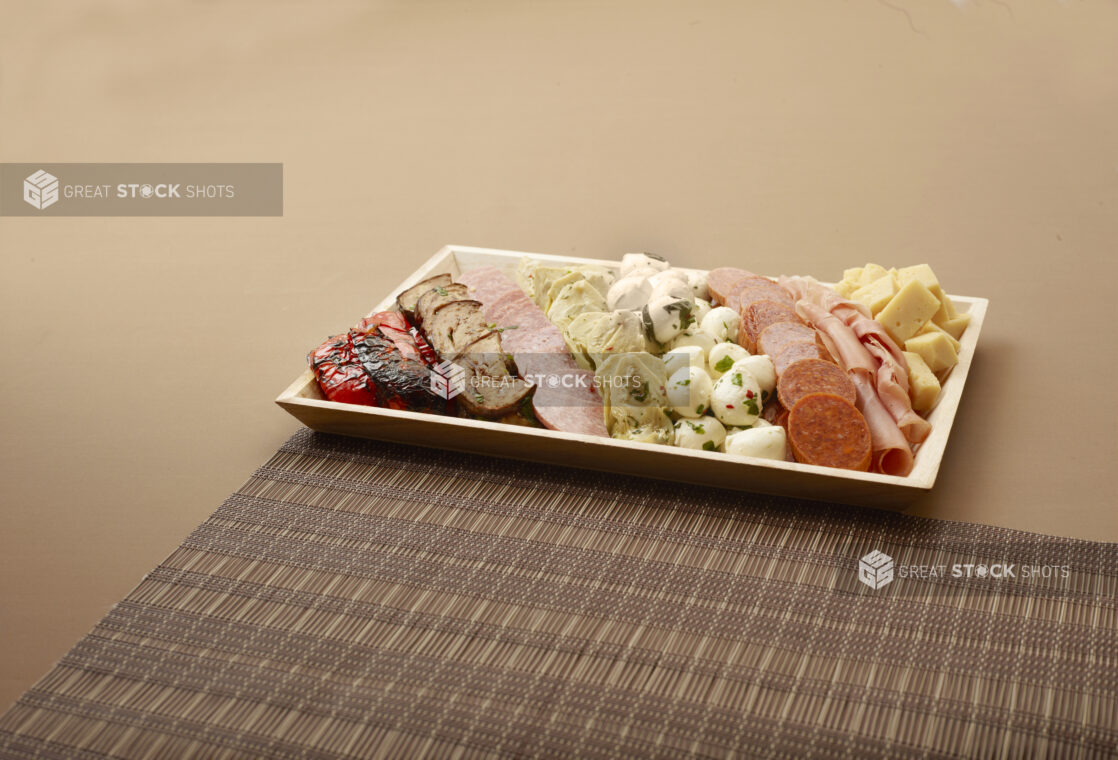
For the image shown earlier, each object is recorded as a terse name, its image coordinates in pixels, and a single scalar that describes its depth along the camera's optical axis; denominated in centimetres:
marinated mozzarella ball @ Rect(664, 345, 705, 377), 213
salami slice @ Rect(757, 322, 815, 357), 219
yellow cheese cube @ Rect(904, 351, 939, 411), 215
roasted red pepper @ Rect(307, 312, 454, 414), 219
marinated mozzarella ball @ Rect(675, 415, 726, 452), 204
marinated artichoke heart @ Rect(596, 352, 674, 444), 210
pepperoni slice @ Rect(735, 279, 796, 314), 237
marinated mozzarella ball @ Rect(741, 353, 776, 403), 212
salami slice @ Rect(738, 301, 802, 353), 227
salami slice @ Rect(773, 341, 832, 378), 213
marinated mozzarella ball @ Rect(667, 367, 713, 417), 209
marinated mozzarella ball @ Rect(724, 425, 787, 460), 199
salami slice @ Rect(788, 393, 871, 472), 196
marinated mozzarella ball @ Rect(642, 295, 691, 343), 223
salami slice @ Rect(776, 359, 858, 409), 206
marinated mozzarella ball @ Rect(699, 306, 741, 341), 231
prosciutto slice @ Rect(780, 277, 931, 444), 204
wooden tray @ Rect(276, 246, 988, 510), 191
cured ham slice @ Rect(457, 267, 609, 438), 212
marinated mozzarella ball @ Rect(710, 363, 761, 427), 206
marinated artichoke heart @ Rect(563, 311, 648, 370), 222
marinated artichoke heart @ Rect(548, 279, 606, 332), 240
